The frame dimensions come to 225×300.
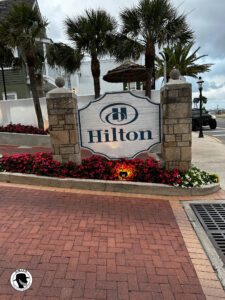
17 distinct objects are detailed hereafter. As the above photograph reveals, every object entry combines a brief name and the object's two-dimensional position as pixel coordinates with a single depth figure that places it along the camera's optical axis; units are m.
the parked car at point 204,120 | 20.39
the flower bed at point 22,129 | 11.19
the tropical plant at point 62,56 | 11.82
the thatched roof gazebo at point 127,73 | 9.06
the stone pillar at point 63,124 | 5.68
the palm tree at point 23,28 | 10.11
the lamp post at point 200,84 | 15.04
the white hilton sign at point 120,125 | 5.87
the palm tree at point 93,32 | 11.02
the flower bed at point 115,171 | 5.57
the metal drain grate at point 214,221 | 3.59
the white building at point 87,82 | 25.55
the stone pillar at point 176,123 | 5.51
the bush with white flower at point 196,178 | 5.44
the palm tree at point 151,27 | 10.09
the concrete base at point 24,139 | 10.73
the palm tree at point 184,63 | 20.00
